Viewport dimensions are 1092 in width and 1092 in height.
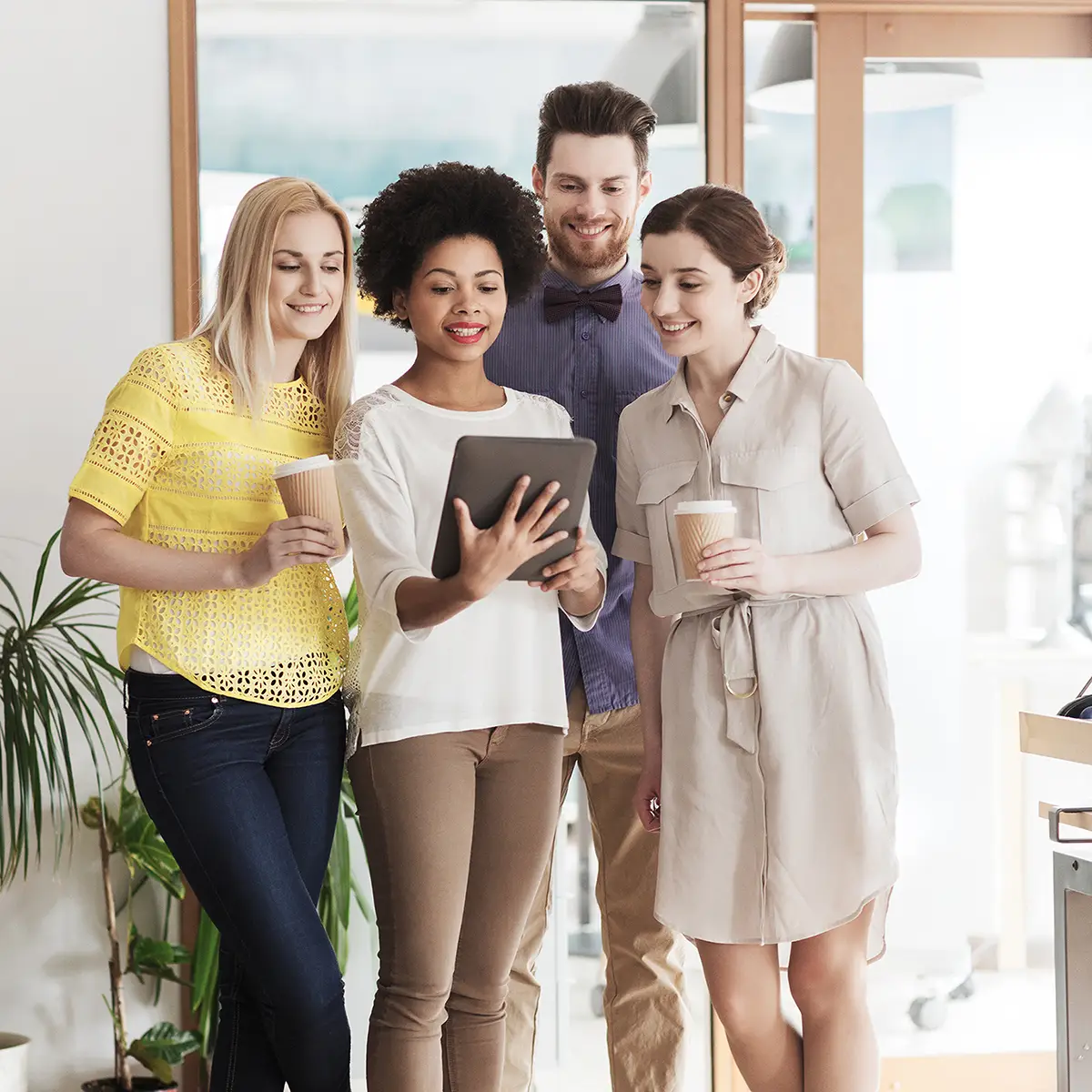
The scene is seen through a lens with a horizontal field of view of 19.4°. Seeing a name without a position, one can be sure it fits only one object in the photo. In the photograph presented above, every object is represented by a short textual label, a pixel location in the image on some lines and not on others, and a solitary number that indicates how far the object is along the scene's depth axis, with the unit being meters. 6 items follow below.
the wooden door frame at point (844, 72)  4.76
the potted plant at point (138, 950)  4.49
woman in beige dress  3.88
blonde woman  3.83
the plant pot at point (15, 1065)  4.42
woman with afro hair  3.82
